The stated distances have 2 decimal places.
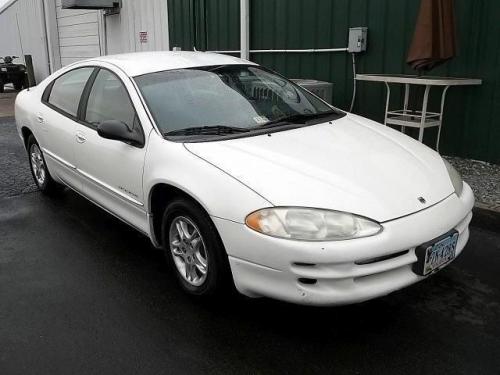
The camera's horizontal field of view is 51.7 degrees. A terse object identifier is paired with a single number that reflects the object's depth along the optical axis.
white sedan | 2.59
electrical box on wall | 6.80
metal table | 5.52
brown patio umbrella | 5.32
